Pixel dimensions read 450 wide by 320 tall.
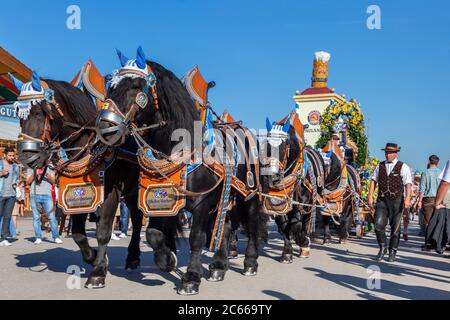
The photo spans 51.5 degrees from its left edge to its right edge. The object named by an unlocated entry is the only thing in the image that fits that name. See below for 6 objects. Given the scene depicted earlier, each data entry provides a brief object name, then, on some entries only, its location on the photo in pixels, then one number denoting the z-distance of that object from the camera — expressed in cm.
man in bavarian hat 870
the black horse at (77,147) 530
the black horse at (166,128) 487
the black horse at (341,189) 1081
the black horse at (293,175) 764
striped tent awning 1477
